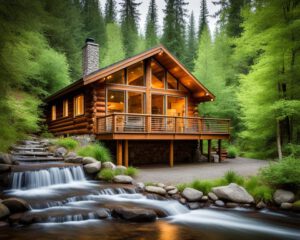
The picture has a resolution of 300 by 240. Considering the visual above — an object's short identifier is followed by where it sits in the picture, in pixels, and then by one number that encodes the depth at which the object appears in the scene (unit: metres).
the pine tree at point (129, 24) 39.84
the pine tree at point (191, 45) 36.61
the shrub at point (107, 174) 11.17
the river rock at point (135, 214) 7.09
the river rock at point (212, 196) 9.16
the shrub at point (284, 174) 9.08
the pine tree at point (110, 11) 47.44
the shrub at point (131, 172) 11.48
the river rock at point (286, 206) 8.58
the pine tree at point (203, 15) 42.43
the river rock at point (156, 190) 9.47
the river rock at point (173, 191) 9.47
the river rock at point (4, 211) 6.67
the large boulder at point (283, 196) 8.82
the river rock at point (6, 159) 10.72
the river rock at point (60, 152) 13.69
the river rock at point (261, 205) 8.78
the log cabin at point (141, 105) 14.45
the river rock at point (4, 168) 9.73
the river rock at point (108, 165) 11.84
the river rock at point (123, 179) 10.62
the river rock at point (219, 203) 8.91
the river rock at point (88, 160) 11.95
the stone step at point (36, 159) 12.20
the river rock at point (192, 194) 9.04
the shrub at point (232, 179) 10.05
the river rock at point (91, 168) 11.53
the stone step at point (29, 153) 12.90
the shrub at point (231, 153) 19.67
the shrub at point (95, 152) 12.80
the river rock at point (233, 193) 8.96
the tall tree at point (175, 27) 34.94
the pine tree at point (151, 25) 40.19
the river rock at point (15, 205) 7.06
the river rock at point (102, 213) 7.14
